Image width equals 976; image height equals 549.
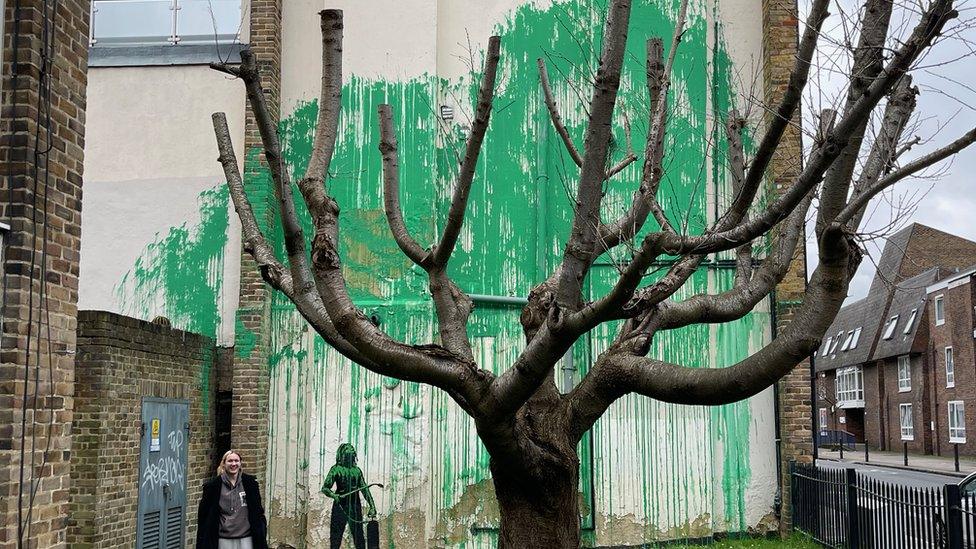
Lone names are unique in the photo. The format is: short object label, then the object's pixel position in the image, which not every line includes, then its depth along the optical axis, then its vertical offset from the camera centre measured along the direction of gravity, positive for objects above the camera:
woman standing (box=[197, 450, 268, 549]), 8.55 -1.05
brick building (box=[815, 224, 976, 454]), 44.28 +1.60
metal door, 11.44 -0.98
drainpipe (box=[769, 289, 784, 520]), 13.86 -0.85
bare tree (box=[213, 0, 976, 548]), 5.32 +0.77
